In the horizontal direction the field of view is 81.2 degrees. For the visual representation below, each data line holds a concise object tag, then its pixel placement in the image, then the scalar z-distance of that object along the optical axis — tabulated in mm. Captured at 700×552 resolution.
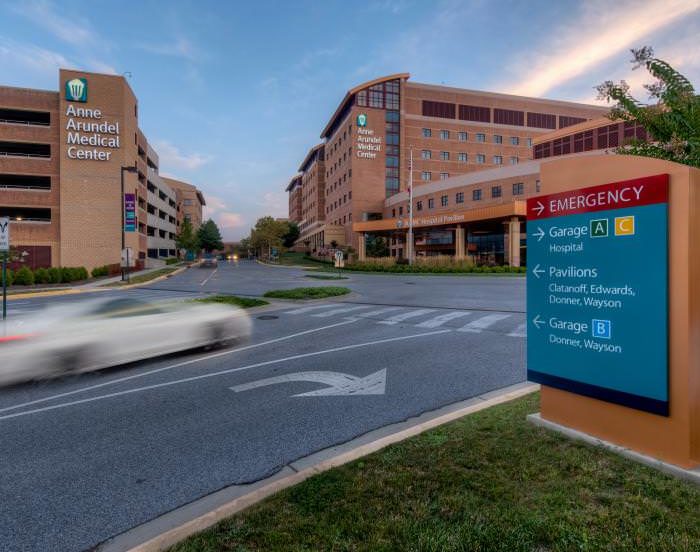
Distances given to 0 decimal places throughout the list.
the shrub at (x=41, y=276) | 30656
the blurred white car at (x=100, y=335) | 6844
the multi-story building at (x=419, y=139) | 69500
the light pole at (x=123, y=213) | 34069
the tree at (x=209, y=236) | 108688
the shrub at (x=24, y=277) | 28922
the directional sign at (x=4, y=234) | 13883
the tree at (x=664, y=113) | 4406
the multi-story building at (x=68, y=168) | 39688
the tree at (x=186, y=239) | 79612
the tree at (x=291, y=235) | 113188
